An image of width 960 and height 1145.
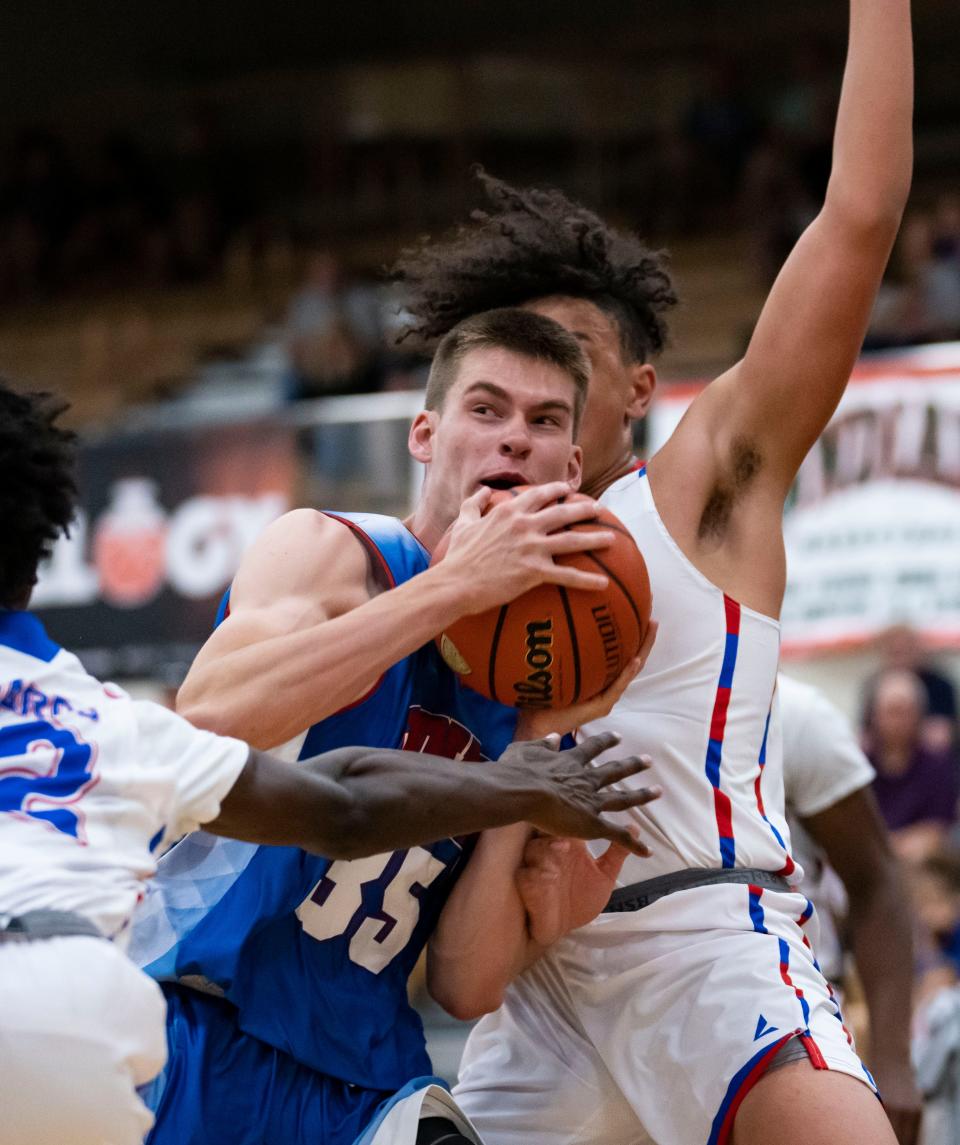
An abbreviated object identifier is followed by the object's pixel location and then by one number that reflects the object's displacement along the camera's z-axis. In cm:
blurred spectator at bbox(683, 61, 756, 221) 1523
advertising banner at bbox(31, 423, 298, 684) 1215
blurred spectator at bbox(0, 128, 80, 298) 1808
